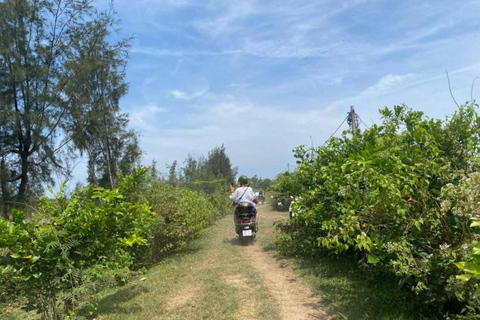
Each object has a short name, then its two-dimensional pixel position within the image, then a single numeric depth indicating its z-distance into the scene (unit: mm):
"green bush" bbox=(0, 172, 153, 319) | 3525
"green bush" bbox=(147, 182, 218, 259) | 7867
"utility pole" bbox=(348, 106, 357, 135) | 18312
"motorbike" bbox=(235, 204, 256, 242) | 8922
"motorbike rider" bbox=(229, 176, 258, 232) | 9016
